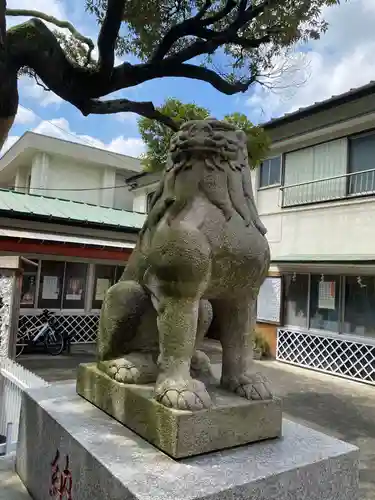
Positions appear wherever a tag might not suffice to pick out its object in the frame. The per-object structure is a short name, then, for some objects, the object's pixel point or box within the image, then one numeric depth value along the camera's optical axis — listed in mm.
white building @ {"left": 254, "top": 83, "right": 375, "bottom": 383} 8586
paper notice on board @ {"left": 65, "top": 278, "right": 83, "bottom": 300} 11482
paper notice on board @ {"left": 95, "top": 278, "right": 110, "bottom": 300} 11922
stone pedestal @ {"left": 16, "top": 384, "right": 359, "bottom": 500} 1514
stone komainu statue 1854
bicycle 9953
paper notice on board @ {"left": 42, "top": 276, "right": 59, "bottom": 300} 11117
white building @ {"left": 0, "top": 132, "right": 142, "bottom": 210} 15016
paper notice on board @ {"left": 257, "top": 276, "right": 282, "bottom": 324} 10281
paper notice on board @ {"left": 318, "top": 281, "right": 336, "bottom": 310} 9336
